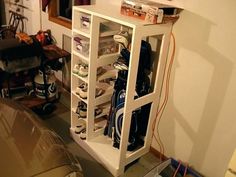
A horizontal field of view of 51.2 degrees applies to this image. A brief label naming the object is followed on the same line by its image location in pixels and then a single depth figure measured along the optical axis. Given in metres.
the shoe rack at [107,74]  1.60
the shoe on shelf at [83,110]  2.13
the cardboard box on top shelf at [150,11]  1.50
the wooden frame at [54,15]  2.75
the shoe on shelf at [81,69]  1.97
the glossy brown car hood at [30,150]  1.11
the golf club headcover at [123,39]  1.78
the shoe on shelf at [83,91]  2.04
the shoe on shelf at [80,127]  2.25
